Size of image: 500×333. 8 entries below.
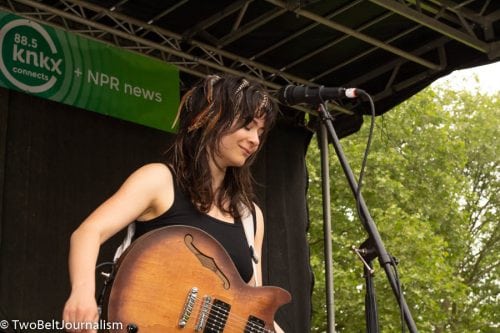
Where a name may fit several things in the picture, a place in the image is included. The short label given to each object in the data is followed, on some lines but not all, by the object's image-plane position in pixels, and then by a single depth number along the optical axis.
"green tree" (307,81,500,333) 20.53
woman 3.53
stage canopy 7.54
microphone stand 3.67
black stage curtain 7.00
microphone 3.90
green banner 7.00
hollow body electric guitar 3.26
